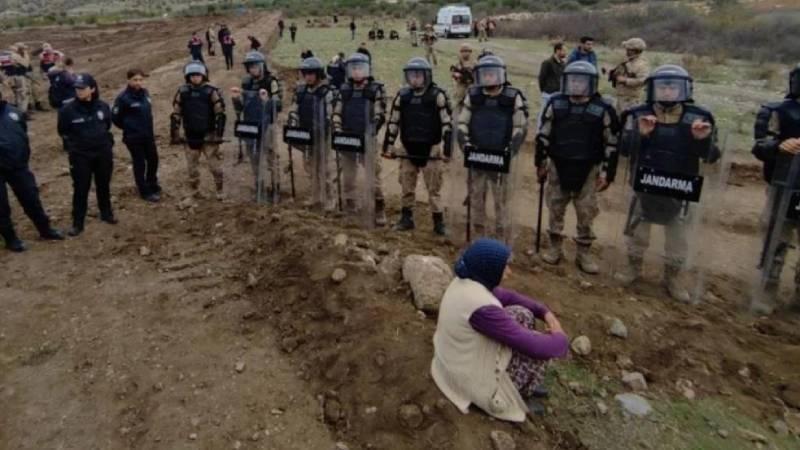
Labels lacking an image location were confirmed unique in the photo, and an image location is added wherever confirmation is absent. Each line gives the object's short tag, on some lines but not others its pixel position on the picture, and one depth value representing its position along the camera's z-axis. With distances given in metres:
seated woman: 3.61
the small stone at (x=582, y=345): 4.98
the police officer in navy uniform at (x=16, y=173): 7.05
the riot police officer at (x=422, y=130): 7.20
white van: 40.03
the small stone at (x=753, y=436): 4.27
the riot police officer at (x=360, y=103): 7.68
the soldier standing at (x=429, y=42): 24.31
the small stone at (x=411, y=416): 4.14
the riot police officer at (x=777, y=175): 5.86
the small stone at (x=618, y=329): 5.23
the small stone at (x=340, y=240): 6.33
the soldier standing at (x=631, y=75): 9.41
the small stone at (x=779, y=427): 4.36
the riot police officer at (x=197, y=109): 8.41
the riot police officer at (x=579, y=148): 6.23
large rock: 5.29
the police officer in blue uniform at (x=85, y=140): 7.48
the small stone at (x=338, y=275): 5.71
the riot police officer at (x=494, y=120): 6.63
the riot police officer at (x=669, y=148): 5.81
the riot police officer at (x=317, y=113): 8.21
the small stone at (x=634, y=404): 4.44
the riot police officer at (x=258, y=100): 8.55
